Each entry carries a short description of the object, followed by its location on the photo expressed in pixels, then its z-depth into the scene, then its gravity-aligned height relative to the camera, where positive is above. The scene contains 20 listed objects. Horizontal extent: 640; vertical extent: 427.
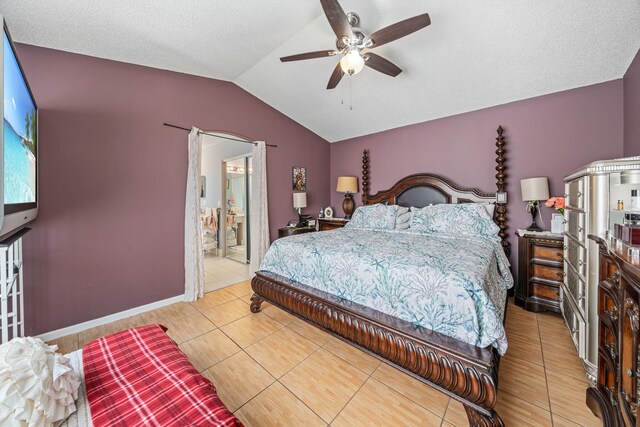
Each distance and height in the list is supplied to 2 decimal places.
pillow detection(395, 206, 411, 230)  3.51 -0.13
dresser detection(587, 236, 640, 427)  0.95 -0.59
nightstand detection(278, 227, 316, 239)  4.17 -0.33
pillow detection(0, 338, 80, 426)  0.75 -0.58
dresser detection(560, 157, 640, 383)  1.44 -0.11
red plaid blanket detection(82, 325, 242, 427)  0.86 -0.71
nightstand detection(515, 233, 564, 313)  2.50 -0.63
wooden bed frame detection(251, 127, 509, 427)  1.31 -0.86
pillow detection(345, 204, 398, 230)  3.54 -0.09
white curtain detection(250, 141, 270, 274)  3.89 +0.08
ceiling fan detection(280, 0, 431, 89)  1.75 +1.37
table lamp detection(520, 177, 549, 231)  2.75 +0.22
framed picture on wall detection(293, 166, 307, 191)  4.48 +0.62
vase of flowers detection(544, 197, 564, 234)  2.52 -0.08
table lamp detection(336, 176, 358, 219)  4.56 +0.42
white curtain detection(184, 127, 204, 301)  3.11 -0.15
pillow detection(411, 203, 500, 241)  2.87 -0.13
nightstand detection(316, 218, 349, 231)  4.44 -0.22
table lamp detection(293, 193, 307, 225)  4.34 +0.20
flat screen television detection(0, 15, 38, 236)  1.18 +0.40
